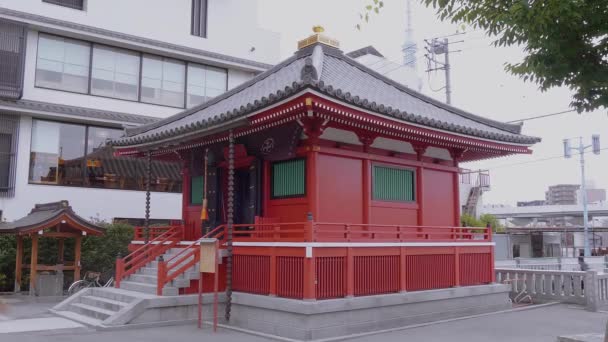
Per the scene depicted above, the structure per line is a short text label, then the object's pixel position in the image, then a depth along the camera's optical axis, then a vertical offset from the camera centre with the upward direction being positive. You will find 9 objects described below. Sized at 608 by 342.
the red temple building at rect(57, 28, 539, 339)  12.05 +1.26
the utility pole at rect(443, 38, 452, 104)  32.25 +9.33
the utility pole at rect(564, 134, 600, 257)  32.00 +5.05
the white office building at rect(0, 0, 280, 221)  21.81 +6.51
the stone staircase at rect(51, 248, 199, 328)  12.27 -1.68
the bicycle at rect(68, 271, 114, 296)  17.66 -1.67
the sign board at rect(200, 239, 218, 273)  11.80 -0.51
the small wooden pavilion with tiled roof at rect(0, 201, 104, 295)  16.73 +0.01
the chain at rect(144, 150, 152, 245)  15.97 +0.80
